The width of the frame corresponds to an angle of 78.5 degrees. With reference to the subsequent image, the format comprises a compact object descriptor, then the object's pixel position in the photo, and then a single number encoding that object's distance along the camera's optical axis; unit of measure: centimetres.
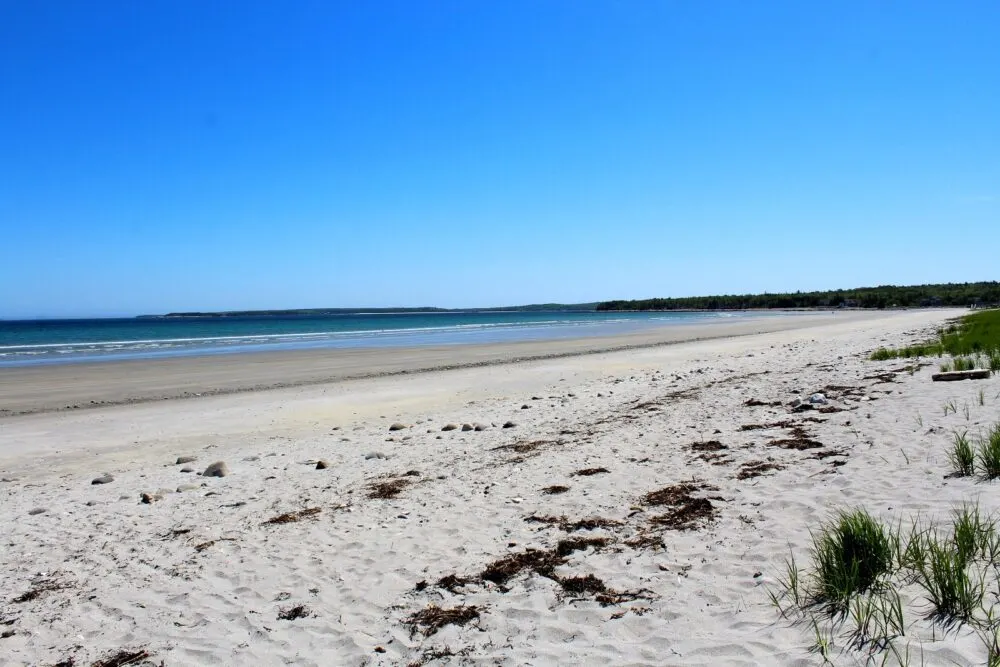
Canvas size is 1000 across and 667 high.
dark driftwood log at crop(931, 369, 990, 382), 1082
